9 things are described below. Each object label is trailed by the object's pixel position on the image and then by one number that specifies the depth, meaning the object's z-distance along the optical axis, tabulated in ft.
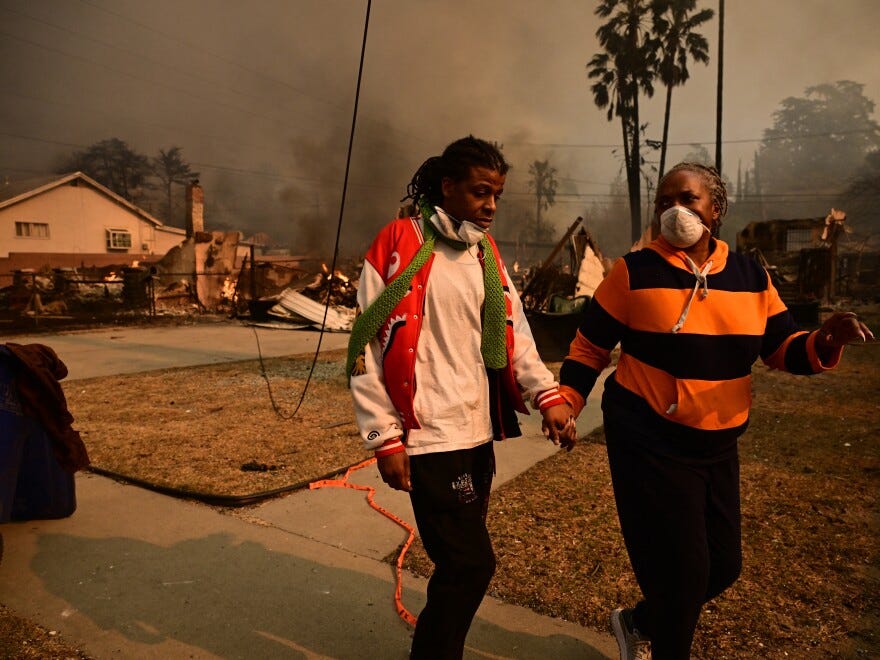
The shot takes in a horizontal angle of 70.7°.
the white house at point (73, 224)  94.07
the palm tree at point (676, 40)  91.35
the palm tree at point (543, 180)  261.24
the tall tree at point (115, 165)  236.43
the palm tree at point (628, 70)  94.27
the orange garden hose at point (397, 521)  8.04
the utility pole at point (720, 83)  72.95
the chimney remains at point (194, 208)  77.00
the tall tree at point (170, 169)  251.80
